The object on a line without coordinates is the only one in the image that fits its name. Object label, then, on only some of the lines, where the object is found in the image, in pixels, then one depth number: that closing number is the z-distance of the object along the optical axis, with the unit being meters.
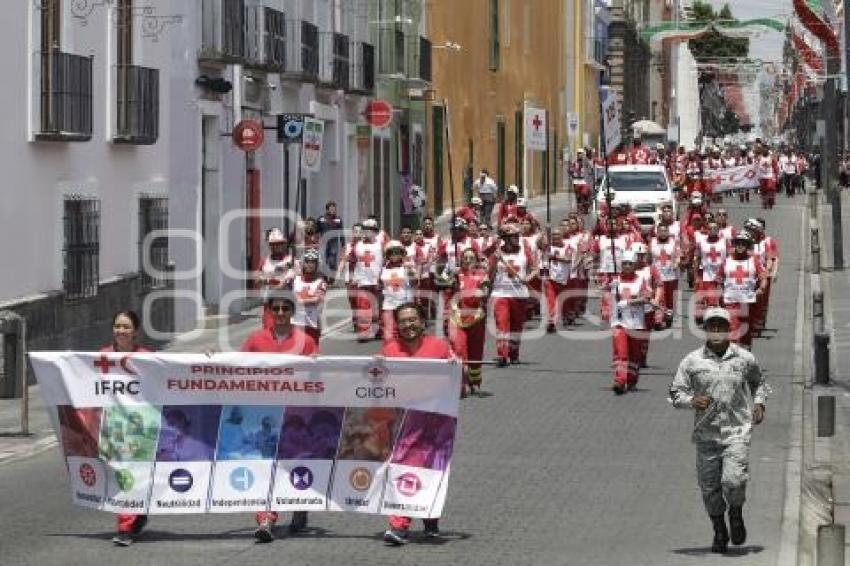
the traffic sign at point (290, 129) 33.00
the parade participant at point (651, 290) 24.58
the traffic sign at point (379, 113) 43.41
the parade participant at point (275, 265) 27.41
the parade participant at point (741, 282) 27.62
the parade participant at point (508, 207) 34.25
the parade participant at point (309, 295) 25.70
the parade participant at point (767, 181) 61.56
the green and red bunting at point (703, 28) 82.00
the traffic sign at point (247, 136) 33.09
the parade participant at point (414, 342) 14.41
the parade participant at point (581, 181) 60.03
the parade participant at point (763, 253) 29.52
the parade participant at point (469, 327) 23.84
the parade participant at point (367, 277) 30.92
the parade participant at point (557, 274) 32.38
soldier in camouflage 13.79
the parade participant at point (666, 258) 32.34
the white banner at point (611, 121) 34.95
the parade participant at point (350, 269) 31.19
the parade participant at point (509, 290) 26.78
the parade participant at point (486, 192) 52.11
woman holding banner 13.93
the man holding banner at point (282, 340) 14.44
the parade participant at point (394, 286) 28.69
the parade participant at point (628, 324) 24.05
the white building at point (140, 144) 25.05
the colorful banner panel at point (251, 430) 14.07
